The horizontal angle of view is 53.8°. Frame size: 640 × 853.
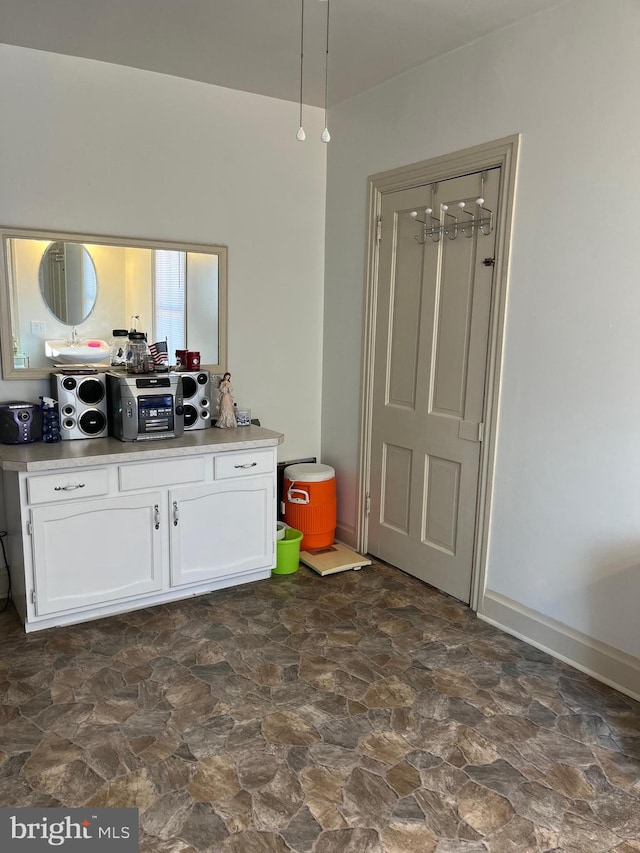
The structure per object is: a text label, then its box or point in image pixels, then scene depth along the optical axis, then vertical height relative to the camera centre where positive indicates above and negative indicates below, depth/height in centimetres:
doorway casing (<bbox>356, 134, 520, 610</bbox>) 281 +42
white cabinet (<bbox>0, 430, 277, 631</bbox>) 279 -101
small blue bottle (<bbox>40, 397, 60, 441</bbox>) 299 -49
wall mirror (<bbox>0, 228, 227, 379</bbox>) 308 +11
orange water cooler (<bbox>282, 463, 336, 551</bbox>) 380 -107
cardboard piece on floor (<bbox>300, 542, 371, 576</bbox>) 362 -138
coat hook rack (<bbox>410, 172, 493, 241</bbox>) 294 +51
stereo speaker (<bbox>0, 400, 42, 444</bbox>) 289 -50
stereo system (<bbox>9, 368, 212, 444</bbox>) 295 -45
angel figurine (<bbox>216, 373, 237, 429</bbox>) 354 -48
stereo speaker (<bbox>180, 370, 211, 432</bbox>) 340 -42
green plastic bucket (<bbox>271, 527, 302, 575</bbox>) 356 -132
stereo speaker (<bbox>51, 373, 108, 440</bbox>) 304 -43
